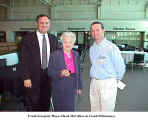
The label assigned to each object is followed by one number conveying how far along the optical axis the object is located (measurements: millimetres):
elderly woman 2037
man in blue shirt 2117
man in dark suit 2281
